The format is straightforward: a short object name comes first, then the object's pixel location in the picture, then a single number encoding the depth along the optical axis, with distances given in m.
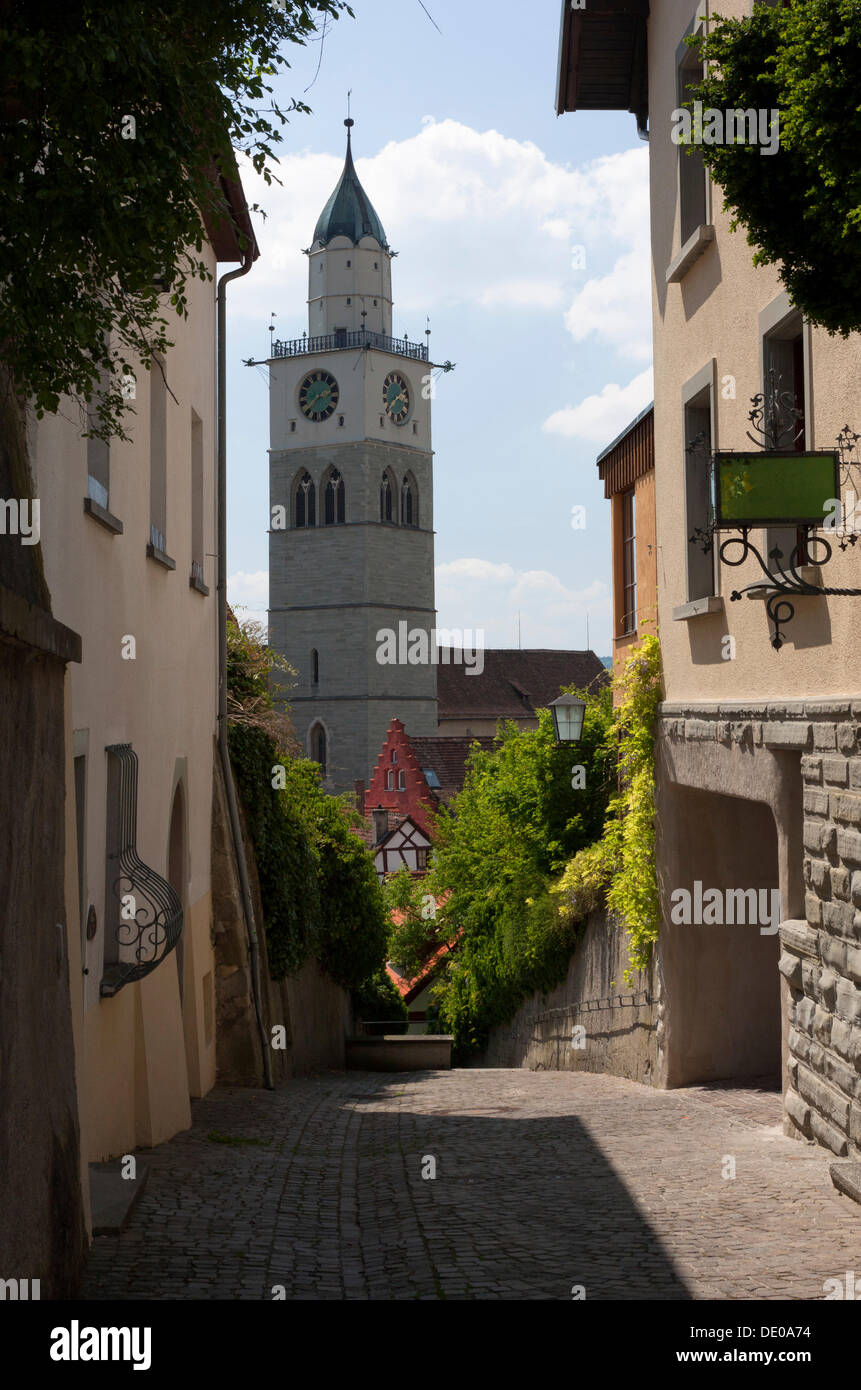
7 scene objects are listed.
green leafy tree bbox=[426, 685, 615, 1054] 17.74
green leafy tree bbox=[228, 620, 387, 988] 14.84
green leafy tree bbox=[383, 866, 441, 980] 33.56
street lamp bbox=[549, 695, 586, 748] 16.42
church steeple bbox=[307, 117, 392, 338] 82.50
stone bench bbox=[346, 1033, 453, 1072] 21.95
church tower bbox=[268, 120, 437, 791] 78.12
